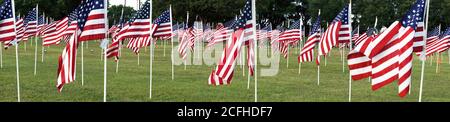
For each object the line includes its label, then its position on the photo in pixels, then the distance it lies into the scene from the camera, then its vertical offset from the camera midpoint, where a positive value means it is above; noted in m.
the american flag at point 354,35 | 41.66 +1.52
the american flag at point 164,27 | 21.66 +1.07
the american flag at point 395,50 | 11.89 +0.09
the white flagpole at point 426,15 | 12.33 +0.79
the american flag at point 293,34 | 27.94 +1.03
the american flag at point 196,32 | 34.16 +1.42
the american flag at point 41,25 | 36.21 +1.91
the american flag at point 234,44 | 13.54 +0.25
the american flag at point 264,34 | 35.22 +1.42
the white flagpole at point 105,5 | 12.20 +1.07
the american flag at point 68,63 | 12.26 -0.18
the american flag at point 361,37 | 34.99 +1.08
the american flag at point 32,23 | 27.31 +1.54
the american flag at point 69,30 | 21.42 +1.02
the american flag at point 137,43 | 23.44 +0.52
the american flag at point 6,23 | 14.66 +0.84
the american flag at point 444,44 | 27.66 +0.49
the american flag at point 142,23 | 17.16 +0.98
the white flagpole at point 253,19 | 12.89 +0.82
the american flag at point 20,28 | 27.17 +1.32
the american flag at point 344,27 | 17.80 +0.90
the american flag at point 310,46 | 20.67 +0.31
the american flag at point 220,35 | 30.47 +1.08
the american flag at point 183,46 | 26.56 +0.41
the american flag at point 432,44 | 28.33 +0.53
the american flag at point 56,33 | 25.00 +0.97
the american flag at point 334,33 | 17.72 +0.69
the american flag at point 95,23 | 12.10 +0.68
